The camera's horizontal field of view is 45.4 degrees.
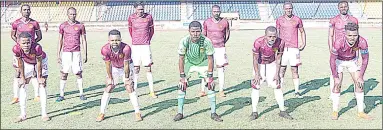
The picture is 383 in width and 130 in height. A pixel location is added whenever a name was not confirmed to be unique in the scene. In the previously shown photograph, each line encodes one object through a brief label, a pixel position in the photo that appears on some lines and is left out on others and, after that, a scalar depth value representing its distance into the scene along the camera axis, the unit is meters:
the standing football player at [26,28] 10.01
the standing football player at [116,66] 8.34
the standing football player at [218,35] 10.76
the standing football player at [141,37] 10.85
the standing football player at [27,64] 8.37
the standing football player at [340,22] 9.91
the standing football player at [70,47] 10.39
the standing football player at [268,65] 8.48
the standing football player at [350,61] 8.21
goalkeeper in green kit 8.35
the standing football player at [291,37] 10.45
